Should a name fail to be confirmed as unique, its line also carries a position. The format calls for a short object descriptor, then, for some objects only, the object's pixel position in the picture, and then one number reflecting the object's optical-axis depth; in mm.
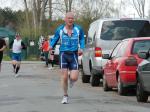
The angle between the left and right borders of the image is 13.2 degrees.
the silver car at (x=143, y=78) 13203
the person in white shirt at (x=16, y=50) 25188
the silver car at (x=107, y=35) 18703
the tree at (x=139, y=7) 68312
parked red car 15008
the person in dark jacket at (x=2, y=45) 23302
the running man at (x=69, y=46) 13573
